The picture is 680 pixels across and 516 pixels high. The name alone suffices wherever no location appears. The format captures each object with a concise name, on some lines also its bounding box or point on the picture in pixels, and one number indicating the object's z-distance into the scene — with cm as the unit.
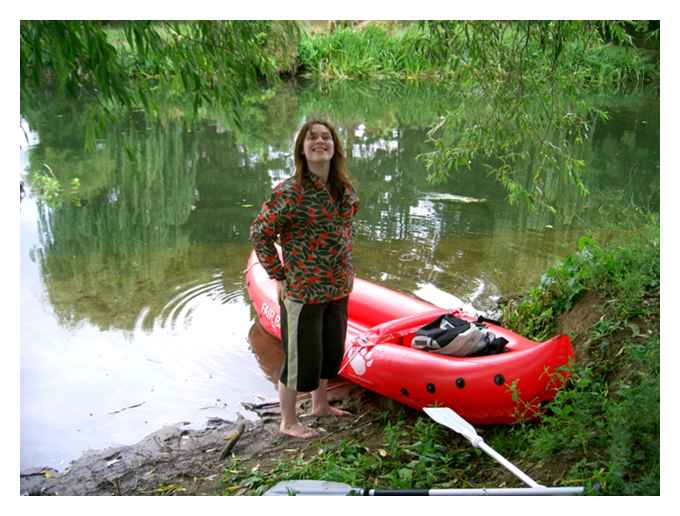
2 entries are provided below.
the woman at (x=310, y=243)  268
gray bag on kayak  309
